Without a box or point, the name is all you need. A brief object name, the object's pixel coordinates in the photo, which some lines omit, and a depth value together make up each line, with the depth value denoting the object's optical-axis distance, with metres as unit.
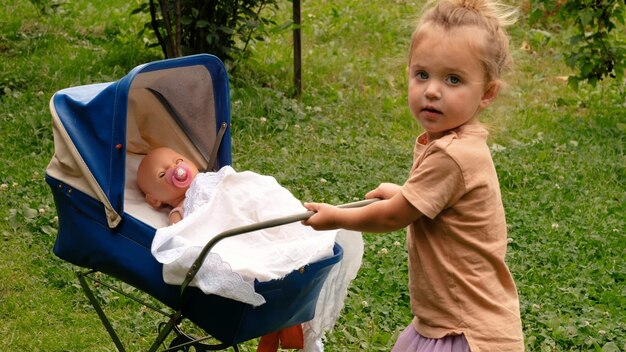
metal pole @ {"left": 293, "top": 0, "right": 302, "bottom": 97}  6.69
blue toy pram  3.04
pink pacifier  3.67
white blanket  2.92
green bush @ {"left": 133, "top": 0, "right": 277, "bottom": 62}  6.51
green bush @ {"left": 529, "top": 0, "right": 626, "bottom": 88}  6.87
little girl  2.74
